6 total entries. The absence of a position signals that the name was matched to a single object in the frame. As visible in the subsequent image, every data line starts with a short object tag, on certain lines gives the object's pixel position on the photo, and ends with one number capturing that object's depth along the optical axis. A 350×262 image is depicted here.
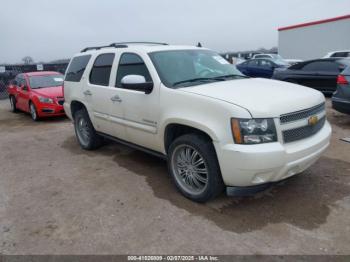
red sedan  9.47
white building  21.36
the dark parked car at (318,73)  9.78
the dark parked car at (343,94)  6.55
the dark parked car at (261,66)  15.33
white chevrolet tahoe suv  3.15
